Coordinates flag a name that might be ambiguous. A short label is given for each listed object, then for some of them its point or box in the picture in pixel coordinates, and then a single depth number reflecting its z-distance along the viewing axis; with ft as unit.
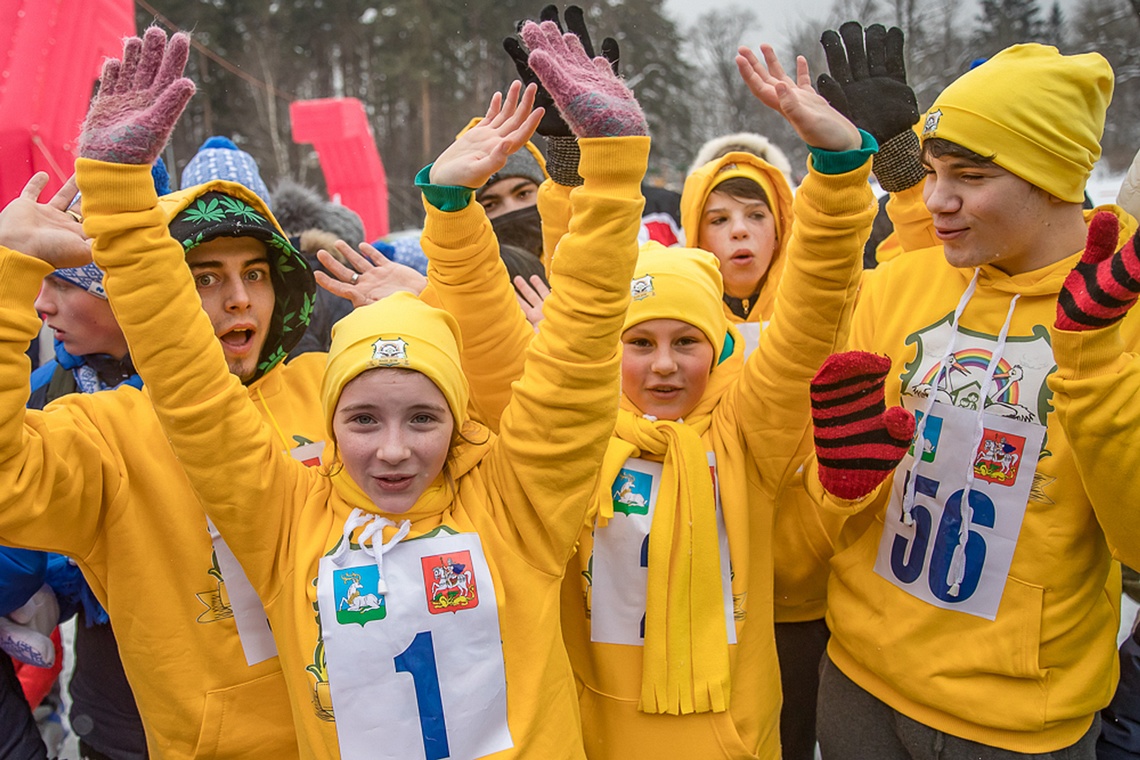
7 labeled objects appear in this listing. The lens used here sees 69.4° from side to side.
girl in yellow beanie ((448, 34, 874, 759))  6.13
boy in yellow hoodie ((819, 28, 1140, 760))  6.04
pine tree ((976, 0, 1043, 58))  42.86
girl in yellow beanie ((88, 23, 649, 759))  5.39
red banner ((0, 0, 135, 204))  10.85
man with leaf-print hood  5.61
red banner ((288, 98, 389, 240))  36.11
